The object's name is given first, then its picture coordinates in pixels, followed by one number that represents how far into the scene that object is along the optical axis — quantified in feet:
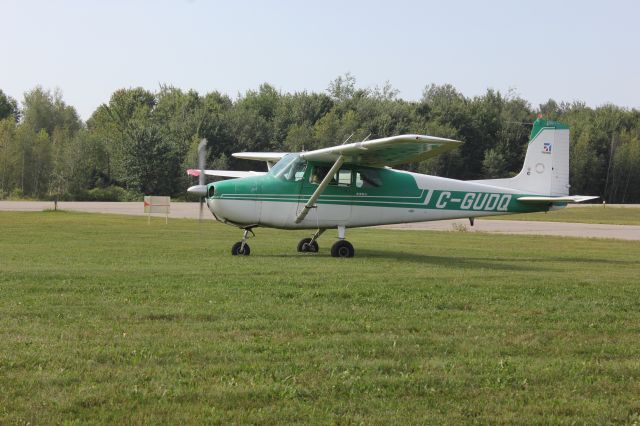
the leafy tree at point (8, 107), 417.90
